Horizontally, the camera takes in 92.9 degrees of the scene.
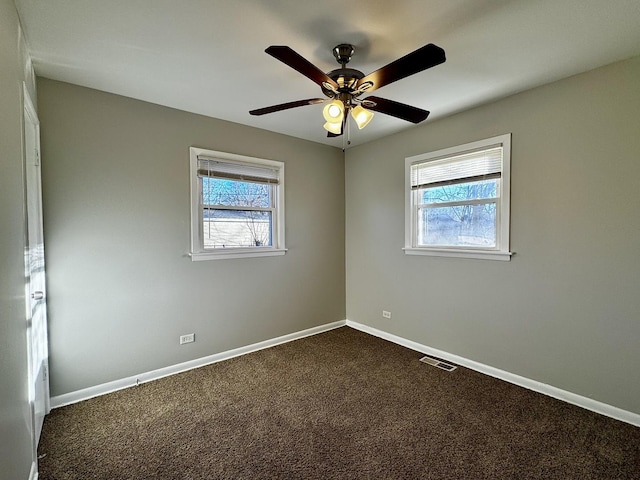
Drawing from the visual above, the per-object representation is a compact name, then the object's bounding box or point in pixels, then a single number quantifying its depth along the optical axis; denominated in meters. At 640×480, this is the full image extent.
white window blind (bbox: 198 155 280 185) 3.18
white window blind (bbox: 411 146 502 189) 2.91
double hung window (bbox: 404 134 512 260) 2.86
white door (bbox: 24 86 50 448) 1.84
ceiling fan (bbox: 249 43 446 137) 1.52
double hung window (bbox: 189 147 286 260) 3.15
